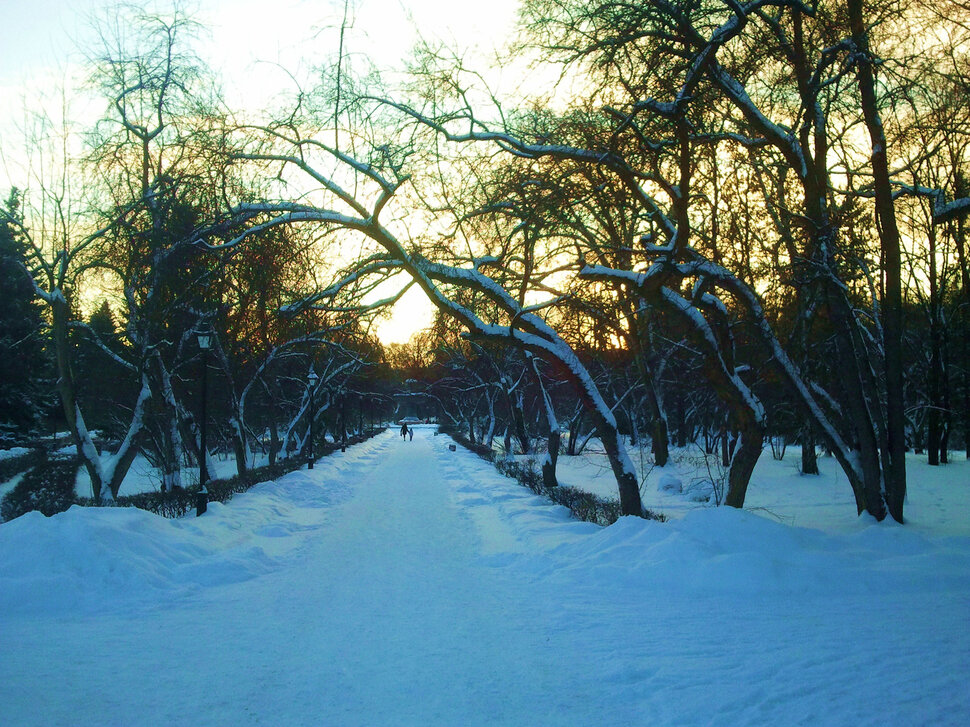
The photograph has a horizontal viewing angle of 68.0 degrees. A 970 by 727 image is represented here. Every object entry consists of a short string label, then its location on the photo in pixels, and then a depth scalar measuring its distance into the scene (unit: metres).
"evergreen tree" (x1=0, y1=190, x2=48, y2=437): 34.38
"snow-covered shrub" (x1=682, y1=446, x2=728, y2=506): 15.82
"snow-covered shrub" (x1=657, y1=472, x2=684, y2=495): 22.06
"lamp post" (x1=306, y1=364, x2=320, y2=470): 30.39
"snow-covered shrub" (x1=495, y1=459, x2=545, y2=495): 19.44
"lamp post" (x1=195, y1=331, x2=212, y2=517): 12.90
